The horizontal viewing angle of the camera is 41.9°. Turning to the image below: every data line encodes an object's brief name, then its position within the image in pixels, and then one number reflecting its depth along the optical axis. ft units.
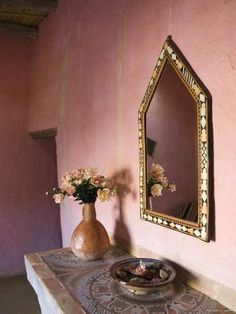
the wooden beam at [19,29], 10.11
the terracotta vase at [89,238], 4.77
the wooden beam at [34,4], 8.07
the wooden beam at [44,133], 9.07
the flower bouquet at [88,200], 4.80
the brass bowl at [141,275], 3.55
